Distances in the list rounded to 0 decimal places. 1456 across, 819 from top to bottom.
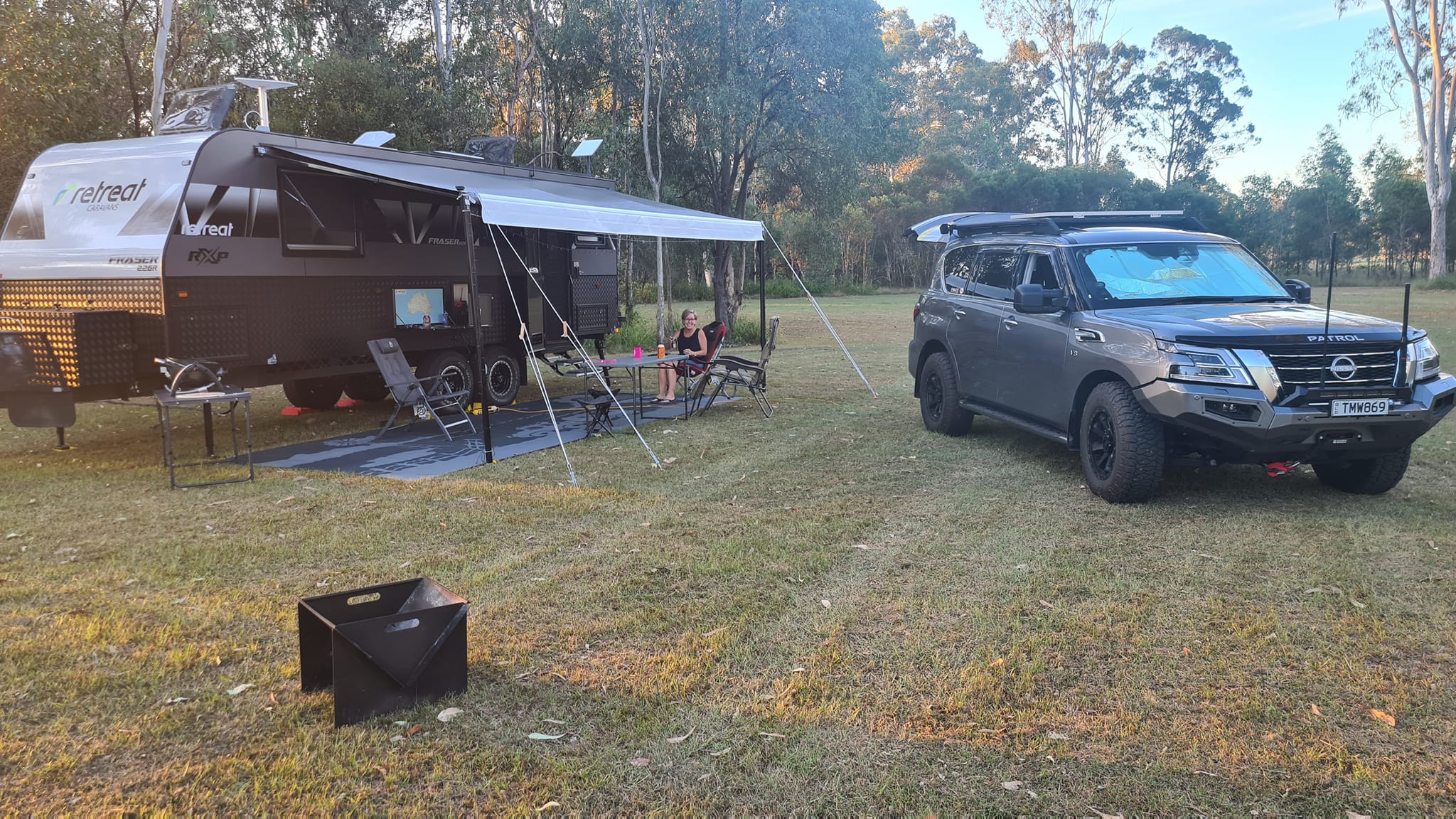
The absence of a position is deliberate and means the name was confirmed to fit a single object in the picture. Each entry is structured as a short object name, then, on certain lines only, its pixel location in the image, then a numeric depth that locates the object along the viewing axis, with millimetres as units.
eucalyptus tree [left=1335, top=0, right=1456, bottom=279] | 34656
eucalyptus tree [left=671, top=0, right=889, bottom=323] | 17344
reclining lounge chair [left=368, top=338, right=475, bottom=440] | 8977
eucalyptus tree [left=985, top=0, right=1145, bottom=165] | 45688
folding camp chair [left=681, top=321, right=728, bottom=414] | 10133
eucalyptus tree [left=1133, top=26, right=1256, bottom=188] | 47688
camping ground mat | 7660
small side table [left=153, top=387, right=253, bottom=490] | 6938
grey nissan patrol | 5492
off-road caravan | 7344
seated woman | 10223
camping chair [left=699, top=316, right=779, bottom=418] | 10023
